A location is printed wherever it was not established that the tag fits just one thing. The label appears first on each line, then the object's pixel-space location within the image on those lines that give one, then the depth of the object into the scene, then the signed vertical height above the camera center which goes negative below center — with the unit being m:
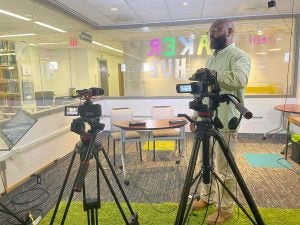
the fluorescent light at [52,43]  4.92 +0.90
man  1.77 +0.01
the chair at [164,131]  3.36 -0.71
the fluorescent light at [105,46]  5.65 +0.93
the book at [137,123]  3.12 -0.52
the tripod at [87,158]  1.16 -0.42
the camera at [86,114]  1.45 -0.18
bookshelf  3.53 +0.12
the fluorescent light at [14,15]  3.80 +1.16
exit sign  5.24 +0.92
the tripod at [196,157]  1.38 -0.45
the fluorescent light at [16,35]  4.25 +0.89
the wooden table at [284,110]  3.84 -0.46
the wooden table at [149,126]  2.97 -0.54
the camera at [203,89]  1.33 -0.04
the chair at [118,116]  3.64 -0.52
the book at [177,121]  3.17 -0.52
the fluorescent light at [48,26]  4.32 +1.12
